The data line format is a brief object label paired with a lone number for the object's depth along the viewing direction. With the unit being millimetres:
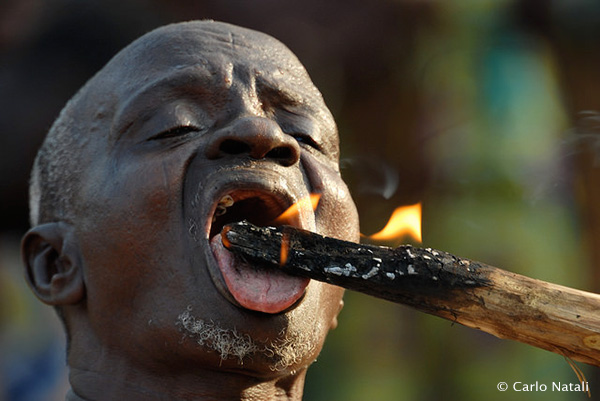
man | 4633
